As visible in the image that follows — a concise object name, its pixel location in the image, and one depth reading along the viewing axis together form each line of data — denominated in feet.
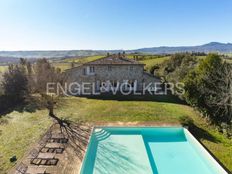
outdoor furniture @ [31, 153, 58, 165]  28.57
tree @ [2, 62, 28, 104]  62.46
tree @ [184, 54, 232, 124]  41.54
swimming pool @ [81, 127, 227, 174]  29.22
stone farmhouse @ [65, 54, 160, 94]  75.64
